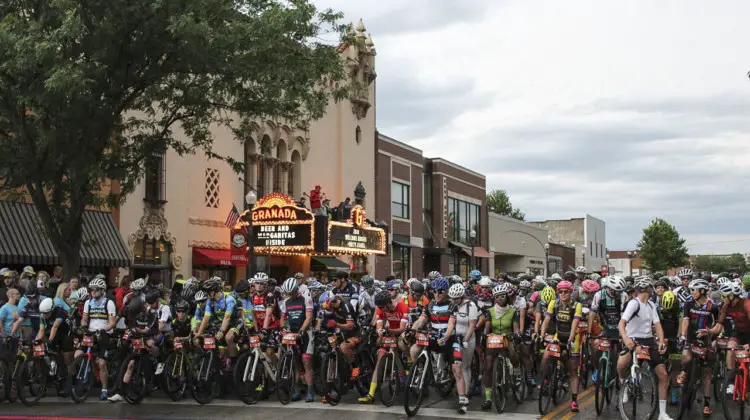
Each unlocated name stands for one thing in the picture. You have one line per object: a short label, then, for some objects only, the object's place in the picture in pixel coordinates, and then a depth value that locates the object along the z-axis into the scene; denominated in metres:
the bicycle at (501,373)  13.22
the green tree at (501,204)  103.69
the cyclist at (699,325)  12.73
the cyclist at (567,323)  13.36
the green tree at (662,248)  91.06
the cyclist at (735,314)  12.54
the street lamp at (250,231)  25.48
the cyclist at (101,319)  14.87
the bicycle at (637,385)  11.62
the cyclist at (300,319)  14.32
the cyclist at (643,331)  11.87
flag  32.00
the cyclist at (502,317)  13.99
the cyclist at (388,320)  13.77
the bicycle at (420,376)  12.67
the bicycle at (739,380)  11.71
